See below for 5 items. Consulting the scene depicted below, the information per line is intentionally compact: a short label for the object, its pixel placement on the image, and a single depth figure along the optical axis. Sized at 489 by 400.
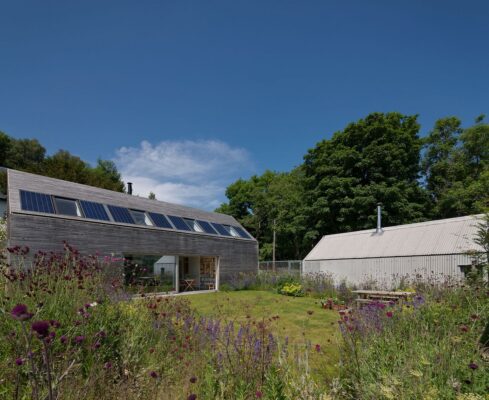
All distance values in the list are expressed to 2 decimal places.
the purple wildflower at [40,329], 1.25
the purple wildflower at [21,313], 1.28
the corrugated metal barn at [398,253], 12.73
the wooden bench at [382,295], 8.20
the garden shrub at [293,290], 15.01
